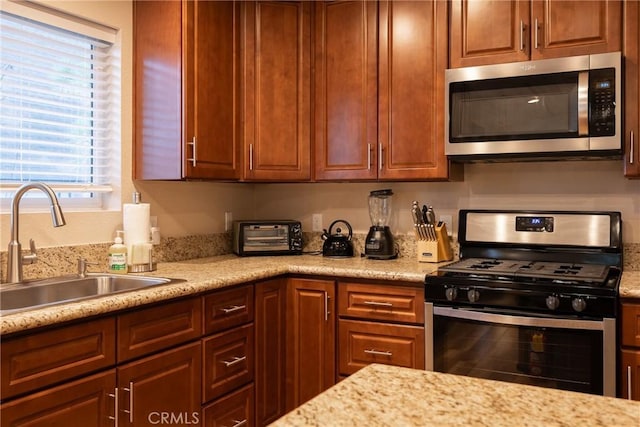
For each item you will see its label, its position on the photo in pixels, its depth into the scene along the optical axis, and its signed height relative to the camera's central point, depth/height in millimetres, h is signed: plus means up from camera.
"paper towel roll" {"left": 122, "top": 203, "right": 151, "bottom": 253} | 2508 -58
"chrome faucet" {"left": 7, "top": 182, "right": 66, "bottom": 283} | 2016 -52
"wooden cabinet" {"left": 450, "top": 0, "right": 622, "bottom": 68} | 2391 +814
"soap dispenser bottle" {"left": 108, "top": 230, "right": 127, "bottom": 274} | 2371 -208
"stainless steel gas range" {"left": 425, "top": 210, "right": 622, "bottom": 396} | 2074 -408
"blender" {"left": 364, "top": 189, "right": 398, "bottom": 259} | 2955 -119
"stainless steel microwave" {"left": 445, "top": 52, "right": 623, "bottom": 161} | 2348 +448
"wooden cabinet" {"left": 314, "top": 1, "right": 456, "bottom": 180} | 2736 +619
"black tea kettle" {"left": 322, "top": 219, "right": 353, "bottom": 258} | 3094 -198
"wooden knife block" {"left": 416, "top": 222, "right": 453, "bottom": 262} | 2828 -198
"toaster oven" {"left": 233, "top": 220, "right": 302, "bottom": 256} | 3139 -156
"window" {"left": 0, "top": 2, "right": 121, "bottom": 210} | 2258 +457
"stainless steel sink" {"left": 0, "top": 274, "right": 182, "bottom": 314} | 2016 -303
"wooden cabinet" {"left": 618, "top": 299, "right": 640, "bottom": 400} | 2037 -525
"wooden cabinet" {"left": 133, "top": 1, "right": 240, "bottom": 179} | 2570 +576
